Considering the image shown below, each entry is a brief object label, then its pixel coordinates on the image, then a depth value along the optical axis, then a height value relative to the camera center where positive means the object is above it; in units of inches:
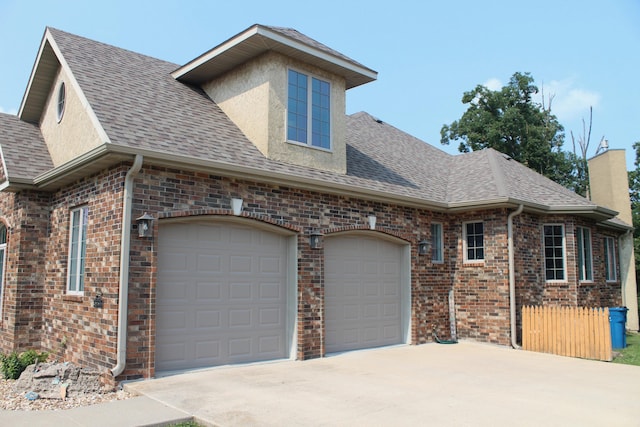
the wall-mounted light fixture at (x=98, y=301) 318.3 -17.1
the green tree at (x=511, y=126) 1275.8 +358.3
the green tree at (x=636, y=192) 1007.2 +168.8
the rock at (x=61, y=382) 286.4 -60.7
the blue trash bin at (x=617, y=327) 498.0 -51.0
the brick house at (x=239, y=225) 329.7 +37.8
